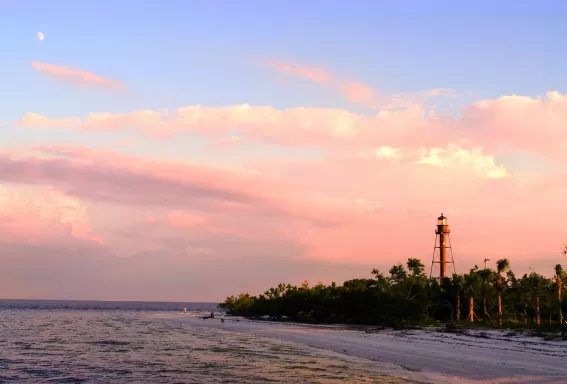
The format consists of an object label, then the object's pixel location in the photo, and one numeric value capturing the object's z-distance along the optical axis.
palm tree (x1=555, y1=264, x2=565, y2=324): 61.41
